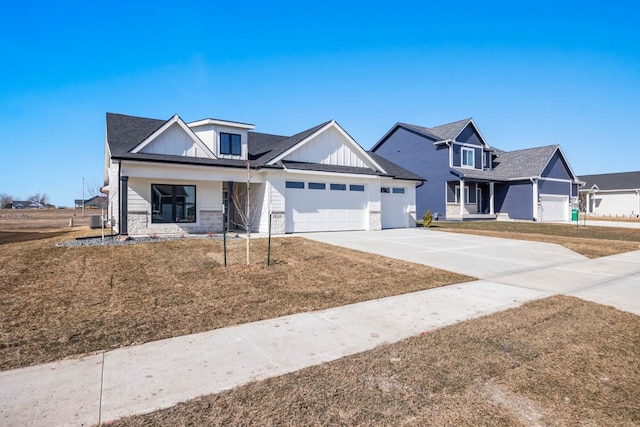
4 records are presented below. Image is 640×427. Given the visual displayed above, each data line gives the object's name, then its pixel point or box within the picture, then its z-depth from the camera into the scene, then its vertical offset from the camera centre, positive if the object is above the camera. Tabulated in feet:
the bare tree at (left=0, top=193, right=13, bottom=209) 231.67 +9.28
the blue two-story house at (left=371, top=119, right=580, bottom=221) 98.27 +11.21
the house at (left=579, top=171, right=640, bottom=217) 143.64 +7.63
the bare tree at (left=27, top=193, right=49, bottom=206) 289.70 +12.32
